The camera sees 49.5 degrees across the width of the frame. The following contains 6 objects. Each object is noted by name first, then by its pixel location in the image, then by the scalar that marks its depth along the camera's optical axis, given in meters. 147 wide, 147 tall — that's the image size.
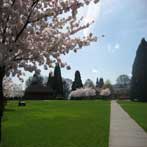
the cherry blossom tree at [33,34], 3.77
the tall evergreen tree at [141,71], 30.93
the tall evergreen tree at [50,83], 45.65
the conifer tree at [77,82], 48.55
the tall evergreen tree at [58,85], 44.16
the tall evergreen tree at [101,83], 61.77
